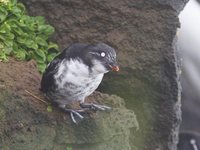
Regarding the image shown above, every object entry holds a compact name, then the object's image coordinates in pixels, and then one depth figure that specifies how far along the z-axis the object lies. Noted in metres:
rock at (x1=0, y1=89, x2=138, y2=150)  11.13
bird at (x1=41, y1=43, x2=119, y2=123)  10.59
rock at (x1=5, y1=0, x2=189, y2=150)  13.38
